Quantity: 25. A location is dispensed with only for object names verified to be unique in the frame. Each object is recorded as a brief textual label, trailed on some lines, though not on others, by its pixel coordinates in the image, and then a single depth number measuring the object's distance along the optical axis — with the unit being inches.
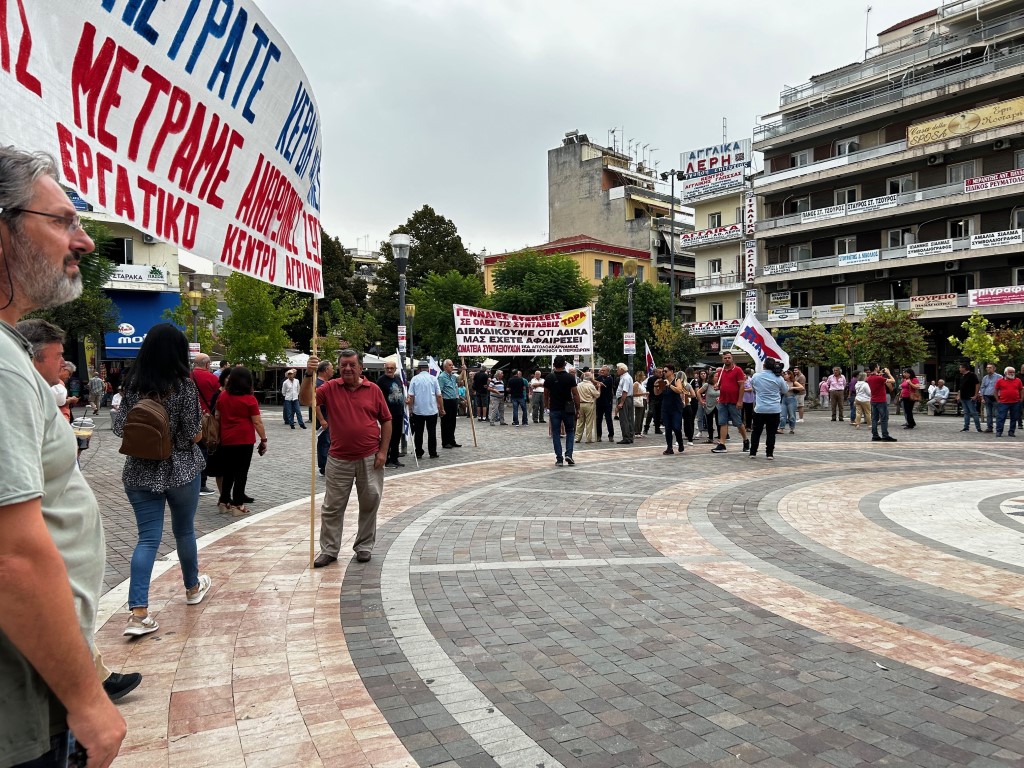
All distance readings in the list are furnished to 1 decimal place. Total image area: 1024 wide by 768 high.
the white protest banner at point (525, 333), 730.8
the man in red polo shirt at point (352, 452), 233.9
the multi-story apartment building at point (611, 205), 2250.2
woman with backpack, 168.6
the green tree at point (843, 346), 1192.4
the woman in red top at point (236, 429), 319.6
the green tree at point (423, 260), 2095.2
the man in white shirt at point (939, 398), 1030.4
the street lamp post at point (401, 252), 621.5
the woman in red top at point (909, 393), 775.1
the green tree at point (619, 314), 1785.2
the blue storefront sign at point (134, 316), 1408.7
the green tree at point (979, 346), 1013.8
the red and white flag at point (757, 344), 606.9
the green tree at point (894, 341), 1121.4
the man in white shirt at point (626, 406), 638.5
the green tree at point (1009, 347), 1021.8
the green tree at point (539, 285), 1649.9
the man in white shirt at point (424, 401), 514.8
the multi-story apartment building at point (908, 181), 1315.2
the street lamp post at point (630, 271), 881.8
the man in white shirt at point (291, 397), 850.1
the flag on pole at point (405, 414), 499.9
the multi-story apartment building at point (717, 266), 1879.9
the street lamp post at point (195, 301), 1098.7
